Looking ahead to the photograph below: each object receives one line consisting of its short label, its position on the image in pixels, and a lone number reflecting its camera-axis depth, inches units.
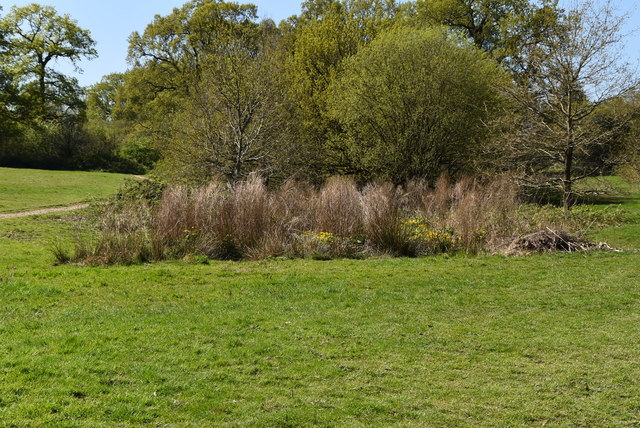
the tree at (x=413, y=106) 916.0
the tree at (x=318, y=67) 1007.6
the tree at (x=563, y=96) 803.4
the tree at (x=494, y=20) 1348.4
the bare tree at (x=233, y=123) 820.0
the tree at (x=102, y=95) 2142.1
